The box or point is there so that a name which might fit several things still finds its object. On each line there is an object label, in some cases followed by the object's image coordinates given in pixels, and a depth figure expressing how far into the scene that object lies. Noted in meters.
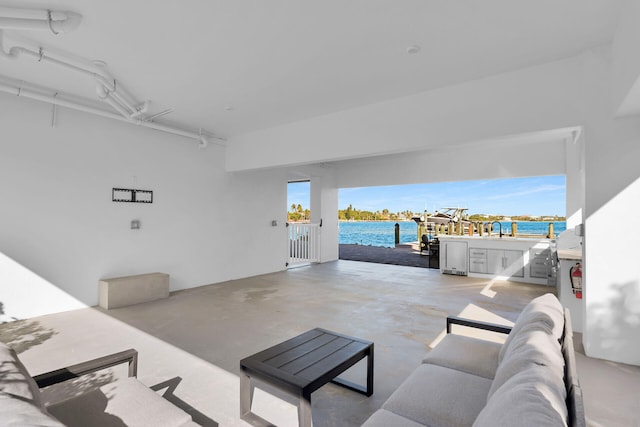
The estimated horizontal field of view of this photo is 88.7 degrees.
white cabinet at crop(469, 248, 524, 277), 6.58
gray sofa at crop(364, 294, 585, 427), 0.92
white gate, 8.91
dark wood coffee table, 1.82
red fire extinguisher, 3.74
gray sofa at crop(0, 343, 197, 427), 1.11
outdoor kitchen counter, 6.36
